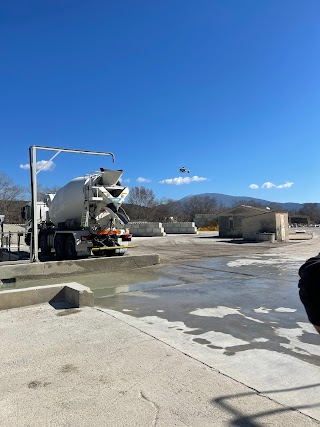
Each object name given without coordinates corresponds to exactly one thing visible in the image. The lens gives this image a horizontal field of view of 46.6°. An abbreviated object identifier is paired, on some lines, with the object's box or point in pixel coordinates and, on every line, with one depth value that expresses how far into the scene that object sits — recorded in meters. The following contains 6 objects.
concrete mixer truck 13.83
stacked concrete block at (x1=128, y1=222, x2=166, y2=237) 38.97
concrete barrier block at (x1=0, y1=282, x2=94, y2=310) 6.95
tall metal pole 12.02
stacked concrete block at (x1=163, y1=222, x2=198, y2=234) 43.44
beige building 28.38
